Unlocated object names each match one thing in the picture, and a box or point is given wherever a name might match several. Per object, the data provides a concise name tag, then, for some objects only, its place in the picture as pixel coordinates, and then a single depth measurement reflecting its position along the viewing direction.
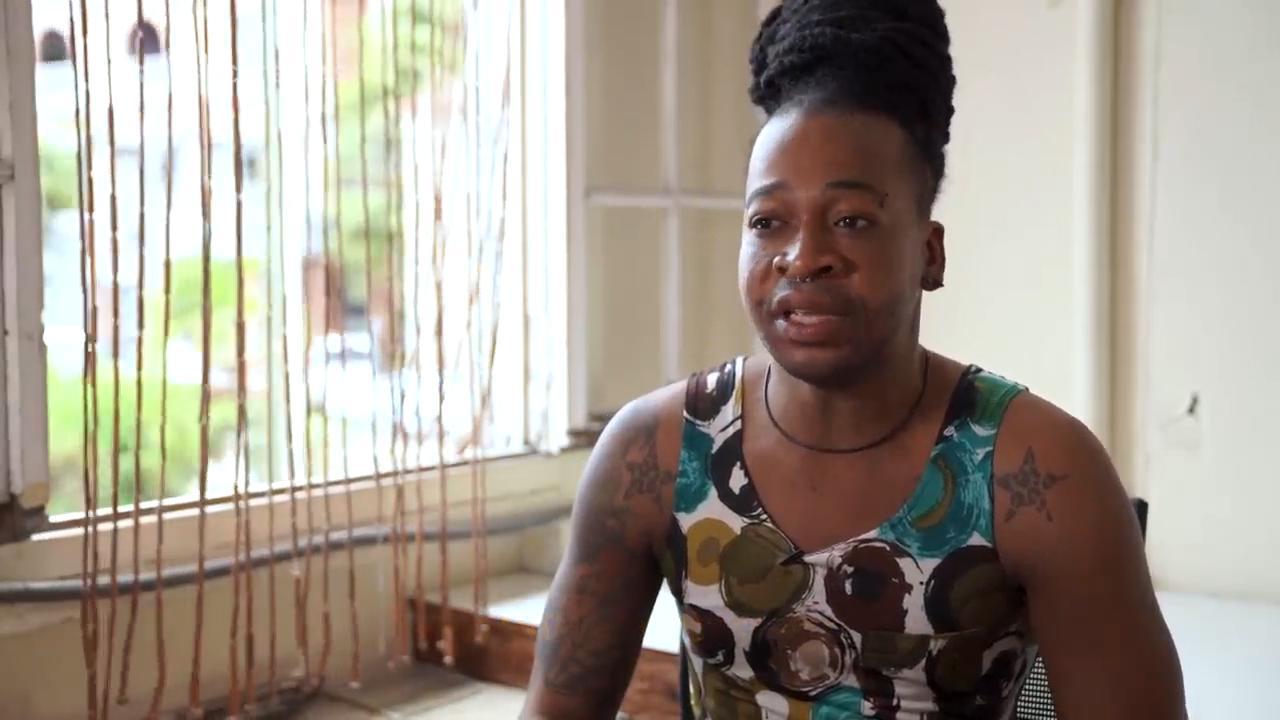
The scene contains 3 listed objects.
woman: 0.99
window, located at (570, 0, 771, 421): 2.47
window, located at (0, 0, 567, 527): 1.77
